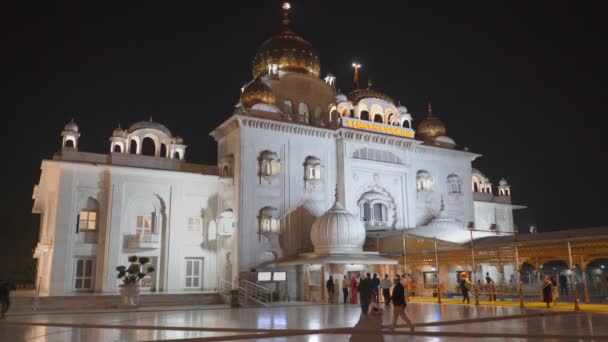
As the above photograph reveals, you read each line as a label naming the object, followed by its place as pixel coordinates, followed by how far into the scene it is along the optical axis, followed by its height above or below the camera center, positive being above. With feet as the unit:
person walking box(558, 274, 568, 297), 90.53 +0.16
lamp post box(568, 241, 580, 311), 55.92 +0.83
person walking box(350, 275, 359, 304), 75.41 -0.33
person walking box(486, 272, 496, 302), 73.26 -0.54
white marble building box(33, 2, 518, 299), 81.92 +17.15
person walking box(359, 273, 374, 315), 47.39 -0.41
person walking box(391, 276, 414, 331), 39.29 -1.05
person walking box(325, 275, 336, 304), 75.46 -0.15
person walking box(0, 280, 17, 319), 54.39 -0.69
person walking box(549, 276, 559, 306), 64.24 -0.94
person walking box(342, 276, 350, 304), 76.13 +0.19
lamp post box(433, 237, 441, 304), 71.28 +3.11
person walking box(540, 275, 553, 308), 60.95 -0.75
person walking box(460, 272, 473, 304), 69.72 -0.07
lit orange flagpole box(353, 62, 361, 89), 126.62 +51.60
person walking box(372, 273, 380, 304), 50.03 +0.59
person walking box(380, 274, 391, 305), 62.03 -0.19
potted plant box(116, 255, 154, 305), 68.54 +1.03
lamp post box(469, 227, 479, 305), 67.10 +2.74
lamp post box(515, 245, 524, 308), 61.57 +1.79
